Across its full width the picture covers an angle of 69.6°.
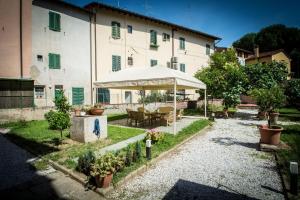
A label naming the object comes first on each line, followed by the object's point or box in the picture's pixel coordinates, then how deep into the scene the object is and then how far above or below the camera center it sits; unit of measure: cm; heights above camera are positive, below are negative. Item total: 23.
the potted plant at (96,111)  946 -60
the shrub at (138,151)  646 -162
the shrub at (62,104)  863 -26
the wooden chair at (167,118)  1223 -123
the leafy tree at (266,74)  1715 +178
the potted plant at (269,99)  959 -13
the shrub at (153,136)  840 -154
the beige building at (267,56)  4231 +805
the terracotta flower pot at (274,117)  1404 -141
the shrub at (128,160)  609 -177
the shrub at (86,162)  556 -168
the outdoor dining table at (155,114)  1235 -99
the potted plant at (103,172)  490 -171
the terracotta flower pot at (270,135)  795 -145
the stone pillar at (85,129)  868 -129
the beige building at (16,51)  1497 +343
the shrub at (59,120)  787 -82
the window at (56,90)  1784 +63
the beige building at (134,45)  2056 +595
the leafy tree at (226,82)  1716 +123
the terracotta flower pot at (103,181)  491 -191
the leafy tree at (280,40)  5131 +1483
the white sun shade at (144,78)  1015 +96
